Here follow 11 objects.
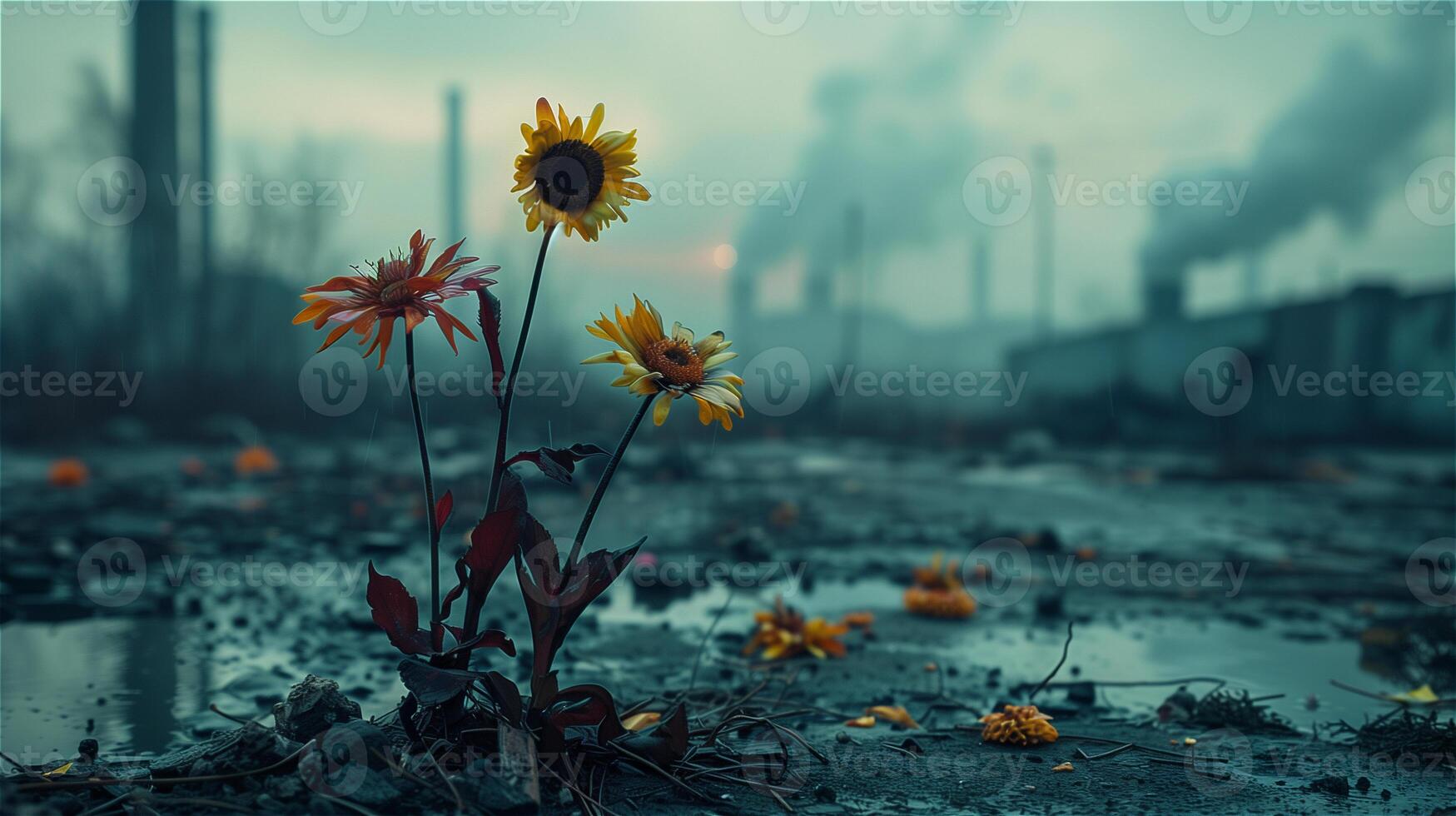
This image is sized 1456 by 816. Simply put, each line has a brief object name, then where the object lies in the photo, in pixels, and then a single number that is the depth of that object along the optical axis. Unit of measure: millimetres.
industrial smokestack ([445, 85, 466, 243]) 20094
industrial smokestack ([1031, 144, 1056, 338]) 24750
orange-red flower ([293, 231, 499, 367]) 2246
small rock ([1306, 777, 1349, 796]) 2549
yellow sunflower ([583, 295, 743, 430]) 2277
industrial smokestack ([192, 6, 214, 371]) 15164
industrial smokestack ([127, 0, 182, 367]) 14664
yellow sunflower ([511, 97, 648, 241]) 2309
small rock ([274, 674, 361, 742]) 2332
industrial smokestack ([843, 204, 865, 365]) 23078
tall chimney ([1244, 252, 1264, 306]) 20205
